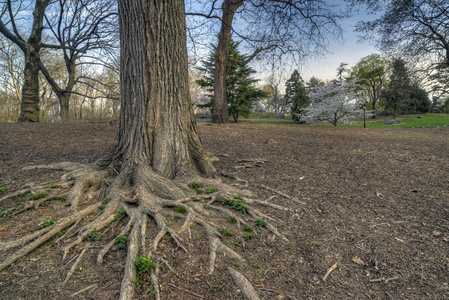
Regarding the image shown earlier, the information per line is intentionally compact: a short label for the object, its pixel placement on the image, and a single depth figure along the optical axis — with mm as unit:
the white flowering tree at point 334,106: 19144
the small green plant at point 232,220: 2729
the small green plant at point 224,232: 2470
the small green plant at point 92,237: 2244
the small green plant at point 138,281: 1767
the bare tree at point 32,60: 9414
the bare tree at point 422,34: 7506
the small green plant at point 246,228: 2574
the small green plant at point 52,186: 3053
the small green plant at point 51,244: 2175
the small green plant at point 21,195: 2928
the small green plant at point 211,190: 3279
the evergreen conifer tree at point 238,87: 18422
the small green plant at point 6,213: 2541
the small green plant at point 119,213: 2596
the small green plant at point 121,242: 2152
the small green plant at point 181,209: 2797
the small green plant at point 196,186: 3305
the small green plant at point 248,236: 2449
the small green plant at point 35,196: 2793
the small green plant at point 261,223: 2675
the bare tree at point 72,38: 9641
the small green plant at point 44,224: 2354
